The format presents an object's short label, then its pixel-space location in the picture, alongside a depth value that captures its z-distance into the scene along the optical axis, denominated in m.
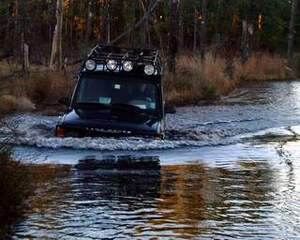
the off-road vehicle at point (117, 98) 13.28
